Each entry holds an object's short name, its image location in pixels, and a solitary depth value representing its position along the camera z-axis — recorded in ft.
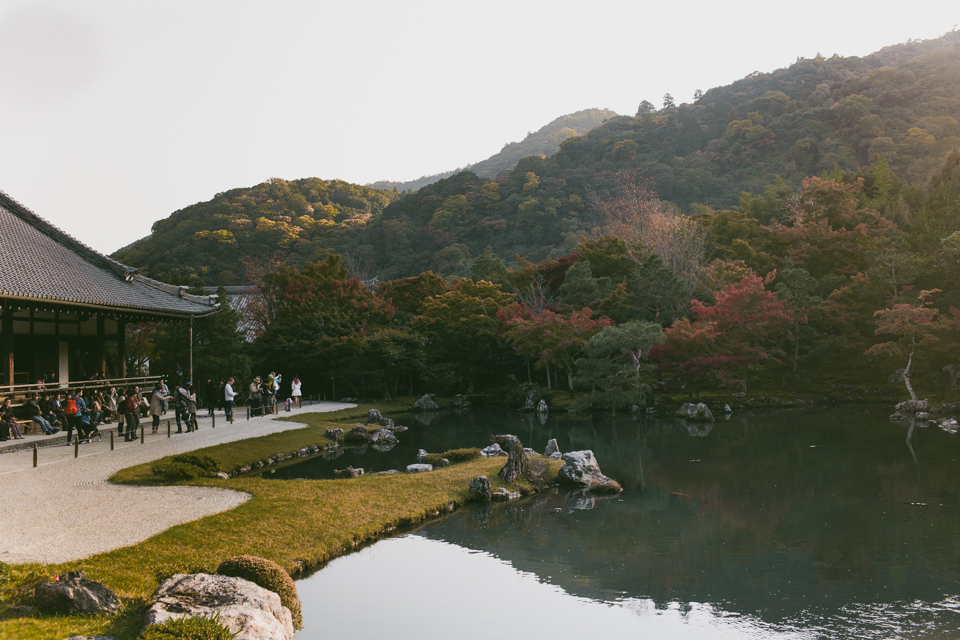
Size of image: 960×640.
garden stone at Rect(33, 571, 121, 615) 17.80
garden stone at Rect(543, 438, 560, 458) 53.56
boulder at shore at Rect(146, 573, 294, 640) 17.17
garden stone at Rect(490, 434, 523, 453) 55.84
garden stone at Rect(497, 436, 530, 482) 43.45
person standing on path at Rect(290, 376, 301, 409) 85.51
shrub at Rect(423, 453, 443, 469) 50.66
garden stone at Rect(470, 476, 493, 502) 40.19
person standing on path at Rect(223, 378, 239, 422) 66.18
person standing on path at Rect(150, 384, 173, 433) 56.93
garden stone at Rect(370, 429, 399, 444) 65.93
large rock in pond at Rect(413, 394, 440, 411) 95.74
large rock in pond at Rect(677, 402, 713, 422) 78.33
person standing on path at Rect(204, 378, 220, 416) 79.40
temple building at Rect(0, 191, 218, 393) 52.37
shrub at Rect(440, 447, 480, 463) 52.13
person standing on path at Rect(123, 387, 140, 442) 52.85
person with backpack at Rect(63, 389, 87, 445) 49.88
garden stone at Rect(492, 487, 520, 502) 40.42
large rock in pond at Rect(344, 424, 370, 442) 67.36
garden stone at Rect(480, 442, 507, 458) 53.38
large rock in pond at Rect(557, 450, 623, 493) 43.68
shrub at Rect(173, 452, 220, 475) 40.89
